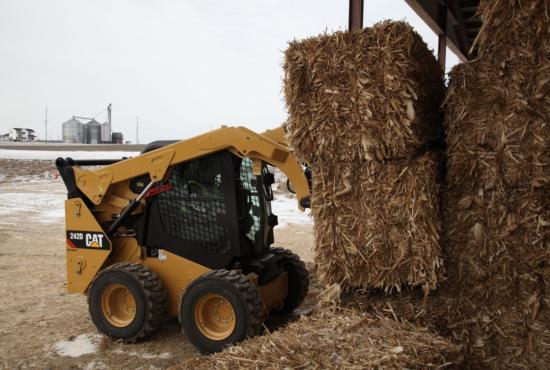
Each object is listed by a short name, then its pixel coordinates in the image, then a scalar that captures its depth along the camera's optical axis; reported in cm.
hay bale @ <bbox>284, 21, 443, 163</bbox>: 309
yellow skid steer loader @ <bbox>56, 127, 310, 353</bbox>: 423
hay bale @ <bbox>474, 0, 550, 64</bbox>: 282
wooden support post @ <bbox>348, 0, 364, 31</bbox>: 529
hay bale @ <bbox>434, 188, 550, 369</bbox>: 297
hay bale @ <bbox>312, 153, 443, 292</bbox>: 314
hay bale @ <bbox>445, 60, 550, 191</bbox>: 287
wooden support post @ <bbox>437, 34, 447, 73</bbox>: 812
